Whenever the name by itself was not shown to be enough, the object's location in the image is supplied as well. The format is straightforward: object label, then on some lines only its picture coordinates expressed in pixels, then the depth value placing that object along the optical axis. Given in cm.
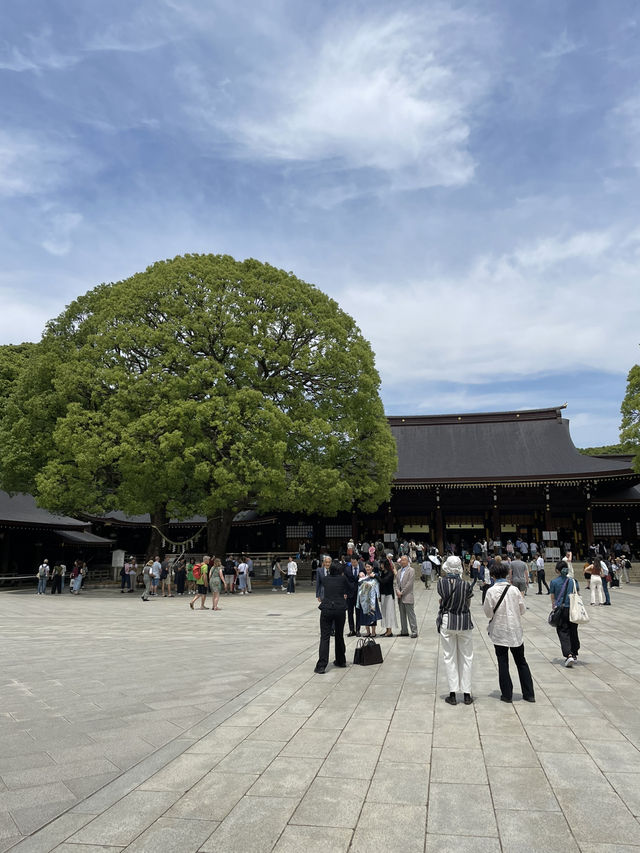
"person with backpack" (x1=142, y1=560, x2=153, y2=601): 2179
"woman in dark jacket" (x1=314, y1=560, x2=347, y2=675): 888
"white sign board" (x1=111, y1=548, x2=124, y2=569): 2925
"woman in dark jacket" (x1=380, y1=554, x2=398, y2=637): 1233
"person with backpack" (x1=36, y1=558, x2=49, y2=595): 2539
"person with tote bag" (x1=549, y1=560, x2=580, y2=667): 922
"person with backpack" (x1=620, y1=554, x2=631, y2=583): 2702
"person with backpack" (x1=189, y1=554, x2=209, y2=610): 1836
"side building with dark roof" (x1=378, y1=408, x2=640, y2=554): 3481
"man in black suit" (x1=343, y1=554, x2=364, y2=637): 1136
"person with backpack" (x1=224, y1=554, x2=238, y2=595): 2406
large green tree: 2328
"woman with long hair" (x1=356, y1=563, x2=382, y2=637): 1096
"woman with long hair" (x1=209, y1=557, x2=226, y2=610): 1827
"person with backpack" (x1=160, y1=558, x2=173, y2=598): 2373
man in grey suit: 1190
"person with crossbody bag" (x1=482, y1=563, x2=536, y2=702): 711
